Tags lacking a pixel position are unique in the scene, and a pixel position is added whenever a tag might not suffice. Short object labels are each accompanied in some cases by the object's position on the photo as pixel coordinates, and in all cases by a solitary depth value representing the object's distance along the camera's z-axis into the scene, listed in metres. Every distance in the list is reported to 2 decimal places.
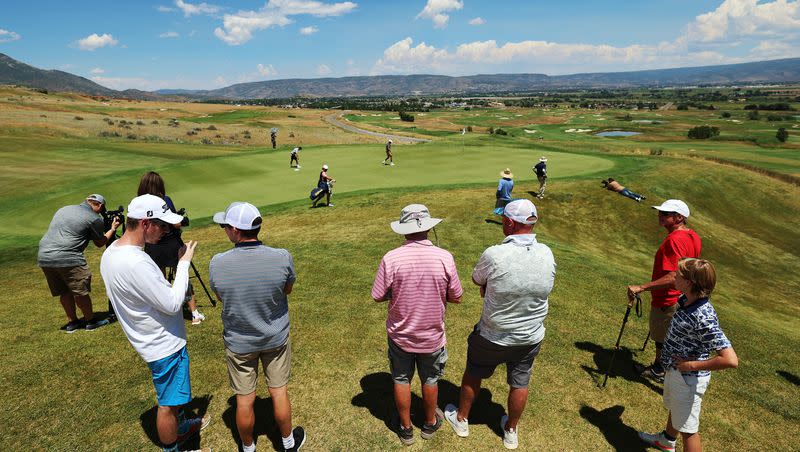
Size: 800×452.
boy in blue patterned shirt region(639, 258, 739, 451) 3.62
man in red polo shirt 5.13
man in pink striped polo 3.90
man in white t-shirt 3.44
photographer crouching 6.02
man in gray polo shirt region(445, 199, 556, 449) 3.85
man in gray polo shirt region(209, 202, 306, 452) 3.64
